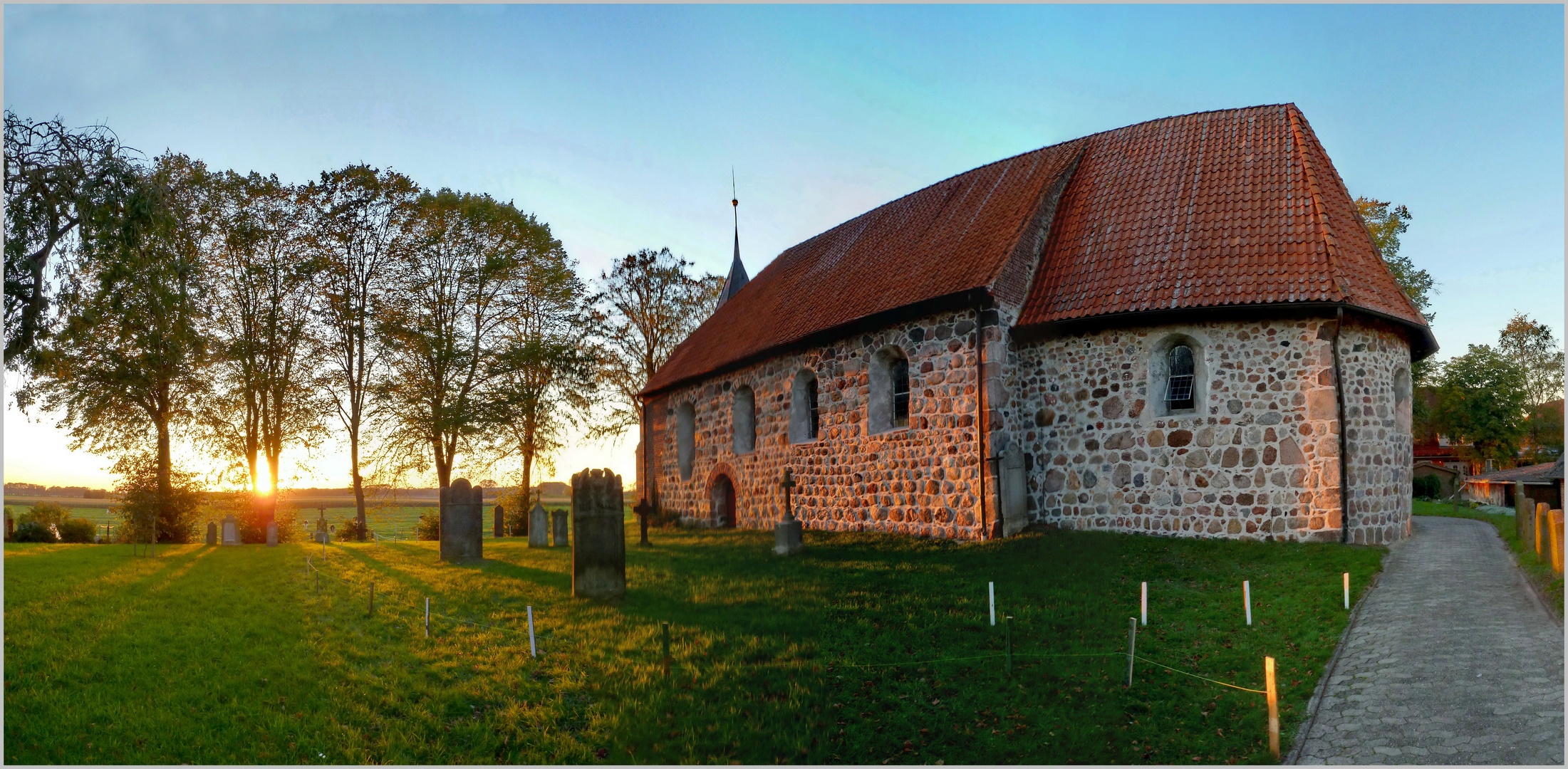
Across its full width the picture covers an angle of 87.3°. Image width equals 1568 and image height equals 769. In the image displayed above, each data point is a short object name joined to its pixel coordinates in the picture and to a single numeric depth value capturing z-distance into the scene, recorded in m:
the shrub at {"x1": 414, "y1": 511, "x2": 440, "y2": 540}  26.88
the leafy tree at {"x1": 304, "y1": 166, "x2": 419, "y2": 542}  26.08
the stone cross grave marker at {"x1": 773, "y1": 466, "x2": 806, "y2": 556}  14.84
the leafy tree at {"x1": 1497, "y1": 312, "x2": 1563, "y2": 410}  43.41
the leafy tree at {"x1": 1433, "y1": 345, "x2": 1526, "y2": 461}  38.44
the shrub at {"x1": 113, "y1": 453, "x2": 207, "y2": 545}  20.52
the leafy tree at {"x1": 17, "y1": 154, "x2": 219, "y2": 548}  9.53
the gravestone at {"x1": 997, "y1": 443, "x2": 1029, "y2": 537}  14.06
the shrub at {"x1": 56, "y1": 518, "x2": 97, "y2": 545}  22.28
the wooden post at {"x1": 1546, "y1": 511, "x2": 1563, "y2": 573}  10.19
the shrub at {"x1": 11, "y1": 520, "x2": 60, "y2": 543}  21.14
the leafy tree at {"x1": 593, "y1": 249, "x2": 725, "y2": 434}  34.91
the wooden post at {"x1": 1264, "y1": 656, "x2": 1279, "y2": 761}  5.77
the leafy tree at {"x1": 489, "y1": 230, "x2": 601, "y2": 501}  27.47
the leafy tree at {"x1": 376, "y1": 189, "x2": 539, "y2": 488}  26.00
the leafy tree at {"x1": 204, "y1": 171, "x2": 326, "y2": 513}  24.36
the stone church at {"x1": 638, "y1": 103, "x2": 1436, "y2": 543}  12.94
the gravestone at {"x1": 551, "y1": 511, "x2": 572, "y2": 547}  18.61
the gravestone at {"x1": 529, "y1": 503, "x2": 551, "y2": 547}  19.36
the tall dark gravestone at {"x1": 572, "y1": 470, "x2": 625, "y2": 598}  11.17
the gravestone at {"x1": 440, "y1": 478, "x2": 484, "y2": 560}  16.33
